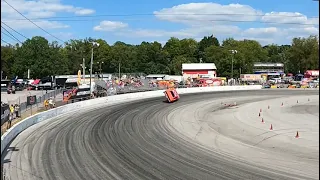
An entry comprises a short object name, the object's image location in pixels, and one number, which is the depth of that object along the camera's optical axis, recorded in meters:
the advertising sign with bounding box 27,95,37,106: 36.63
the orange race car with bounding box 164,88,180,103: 51.28
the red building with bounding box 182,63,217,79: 111.19
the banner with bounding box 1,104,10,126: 23.77
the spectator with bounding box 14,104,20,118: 31.30
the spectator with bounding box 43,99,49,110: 38.63
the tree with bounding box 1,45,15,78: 125.54
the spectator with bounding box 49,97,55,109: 38.59
